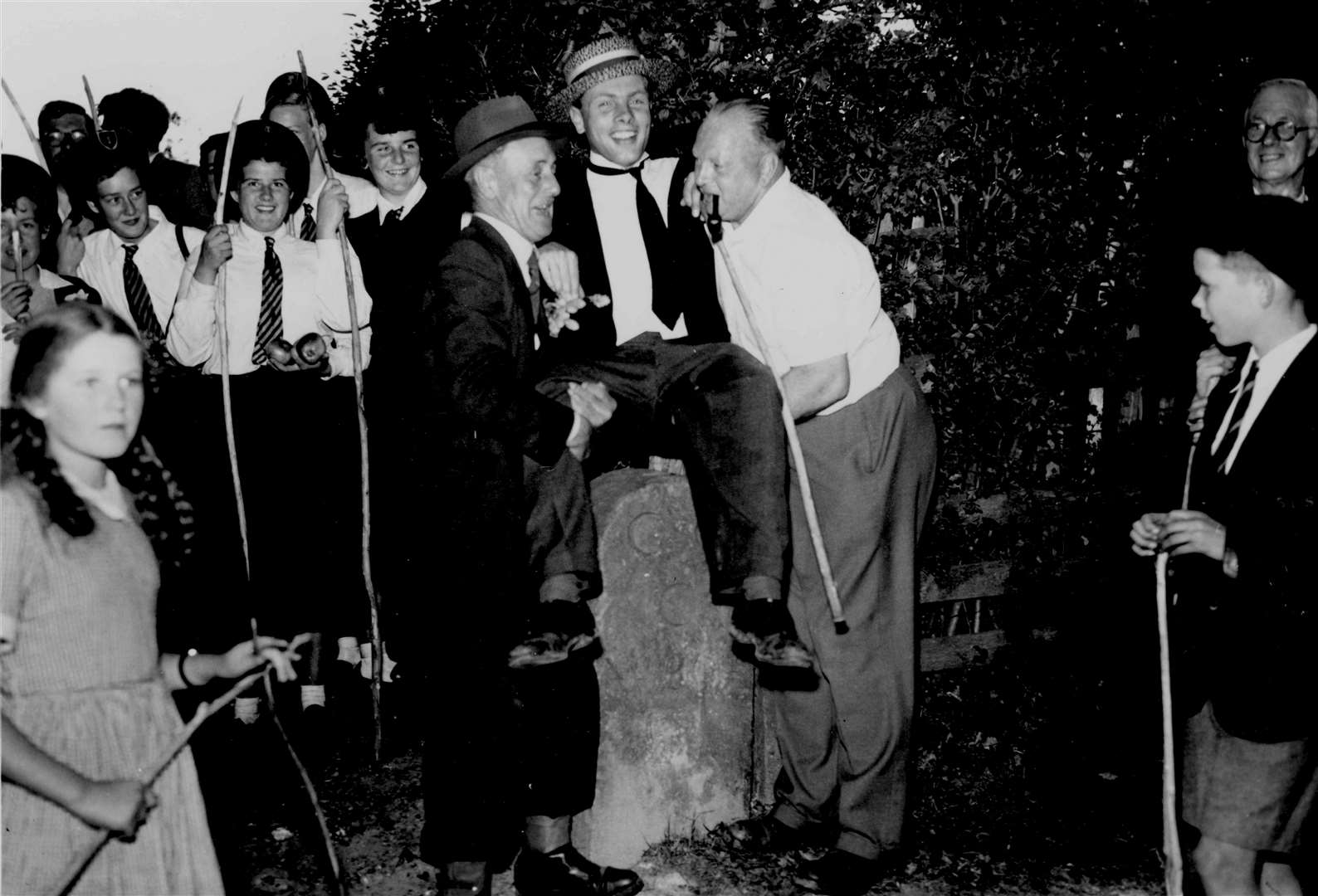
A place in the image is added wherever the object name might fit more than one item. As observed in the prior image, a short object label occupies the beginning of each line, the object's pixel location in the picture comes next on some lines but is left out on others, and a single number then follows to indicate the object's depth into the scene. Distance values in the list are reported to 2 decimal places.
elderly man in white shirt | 4.25
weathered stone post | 4.51
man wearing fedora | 3.93
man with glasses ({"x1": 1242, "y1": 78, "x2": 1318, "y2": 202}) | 5.10
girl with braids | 2.46
